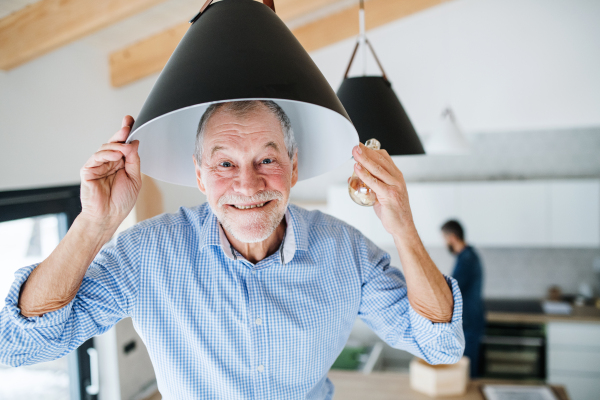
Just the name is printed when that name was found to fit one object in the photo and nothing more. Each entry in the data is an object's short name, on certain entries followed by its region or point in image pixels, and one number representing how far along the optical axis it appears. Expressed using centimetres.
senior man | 89
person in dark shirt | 363
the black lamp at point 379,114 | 115
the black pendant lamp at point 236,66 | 56
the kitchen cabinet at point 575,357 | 391
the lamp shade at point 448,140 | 306
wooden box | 247
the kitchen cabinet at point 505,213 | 416
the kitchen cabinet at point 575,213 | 400
